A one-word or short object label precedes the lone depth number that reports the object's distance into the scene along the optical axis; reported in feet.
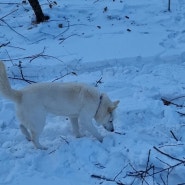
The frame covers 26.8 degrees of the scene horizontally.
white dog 15.66
